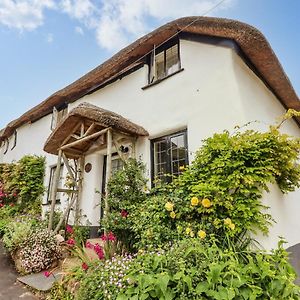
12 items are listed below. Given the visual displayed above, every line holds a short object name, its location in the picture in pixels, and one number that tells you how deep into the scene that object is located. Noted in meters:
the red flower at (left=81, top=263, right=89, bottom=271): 3.68
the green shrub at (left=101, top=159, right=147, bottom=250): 4.46
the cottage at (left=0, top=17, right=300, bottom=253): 4.77
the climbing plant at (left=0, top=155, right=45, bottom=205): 9.70
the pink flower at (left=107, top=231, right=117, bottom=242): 4.13
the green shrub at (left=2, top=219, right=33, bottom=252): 5.27
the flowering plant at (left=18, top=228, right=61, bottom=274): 4.79
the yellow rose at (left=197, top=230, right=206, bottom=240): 3.32
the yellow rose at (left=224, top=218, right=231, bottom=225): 3.41
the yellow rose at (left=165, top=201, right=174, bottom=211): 3.89
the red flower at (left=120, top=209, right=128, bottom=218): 4.57
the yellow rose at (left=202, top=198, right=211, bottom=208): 3.61
